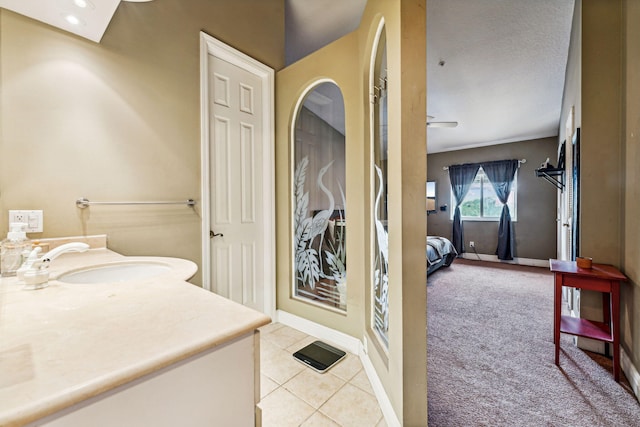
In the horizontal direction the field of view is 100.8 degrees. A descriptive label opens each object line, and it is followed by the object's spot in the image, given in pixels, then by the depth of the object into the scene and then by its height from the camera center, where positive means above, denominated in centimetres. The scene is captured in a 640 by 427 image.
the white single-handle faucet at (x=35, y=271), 88 -20
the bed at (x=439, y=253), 428 -72
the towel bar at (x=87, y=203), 152 +6
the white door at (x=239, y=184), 222 +26
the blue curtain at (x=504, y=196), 565 +35
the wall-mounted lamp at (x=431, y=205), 614 +17
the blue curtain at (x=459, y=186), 617 +62
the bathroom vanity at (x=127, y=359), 42 -27
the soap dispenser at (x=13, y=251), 101 -14
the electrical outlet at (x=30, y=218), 131 -2
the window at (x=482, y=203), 588 +21
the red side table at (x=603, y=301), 173 -63
